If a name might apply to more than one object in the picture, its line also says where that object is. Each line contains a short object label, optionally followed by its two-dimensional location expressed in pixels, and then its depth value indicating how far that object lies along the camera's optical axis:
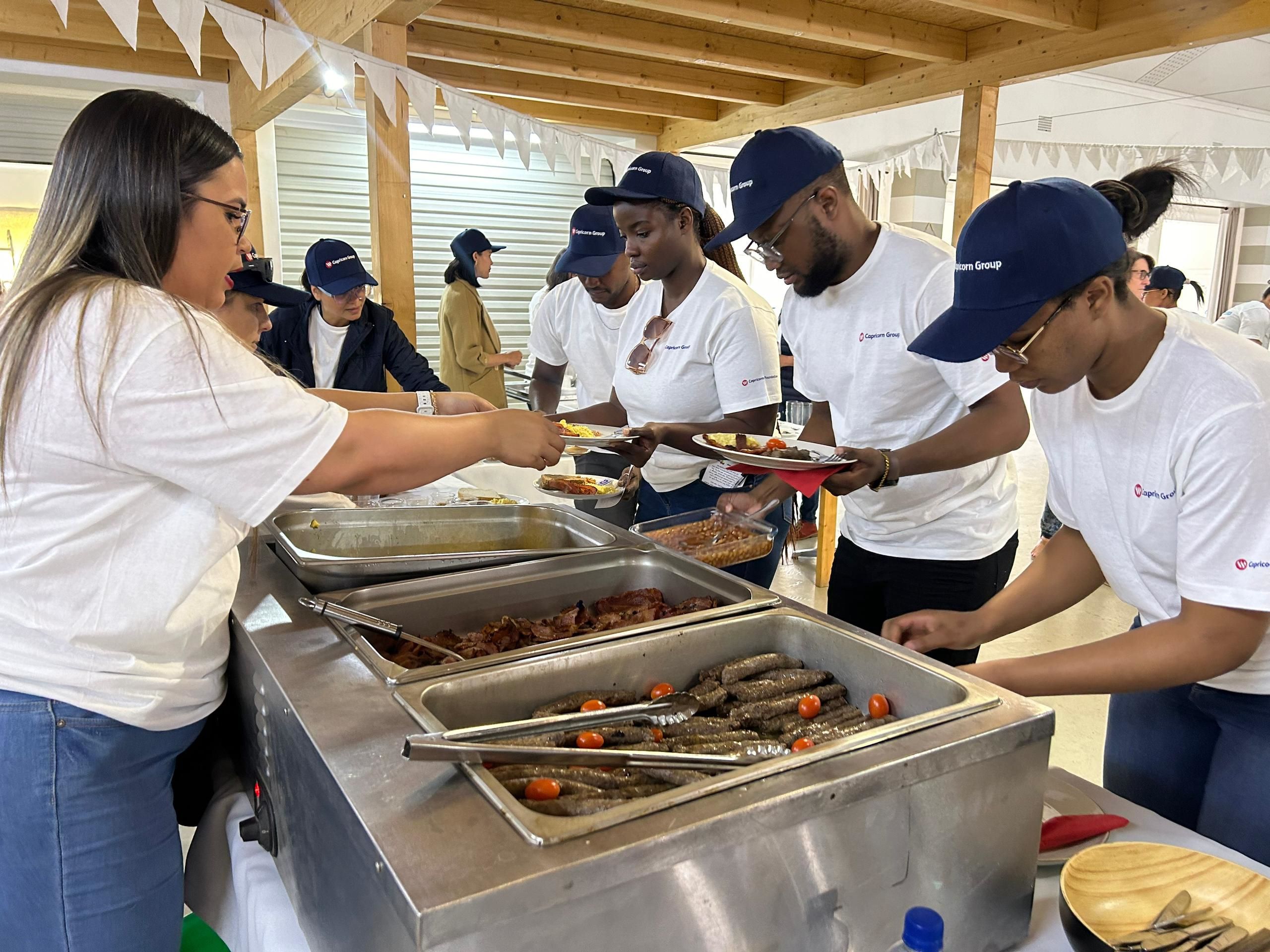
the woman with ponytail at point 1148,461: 1.23
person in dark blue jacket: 3.64
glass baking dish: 1.95
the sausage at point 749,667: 1.33
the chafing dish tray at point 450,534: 1.86
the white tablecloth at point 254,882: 1.14
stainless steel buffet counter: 0.79
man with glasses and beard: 1.94
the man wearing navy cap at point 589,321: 3.02
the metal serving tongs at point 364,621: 1.39
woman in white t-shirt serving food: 1.08
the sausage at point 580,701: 1.21
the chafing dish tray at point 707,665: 1.04
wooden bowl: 0.99
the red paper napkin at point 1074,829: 1.21
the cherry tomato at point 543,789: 0.99
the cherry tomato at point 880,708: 1.24
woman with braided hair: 2.52
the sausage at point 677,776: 0.99
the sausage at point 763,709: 1.24
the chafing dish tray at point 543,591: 1.56
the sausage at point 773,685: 1.29
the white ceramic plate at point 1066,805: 1.21
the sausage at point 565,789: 1.01
